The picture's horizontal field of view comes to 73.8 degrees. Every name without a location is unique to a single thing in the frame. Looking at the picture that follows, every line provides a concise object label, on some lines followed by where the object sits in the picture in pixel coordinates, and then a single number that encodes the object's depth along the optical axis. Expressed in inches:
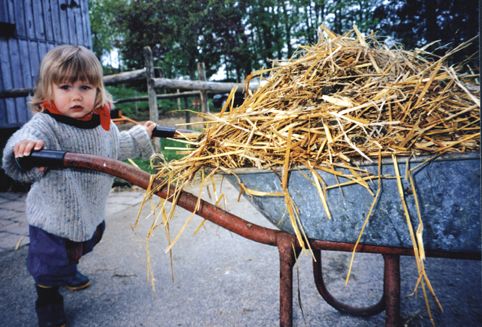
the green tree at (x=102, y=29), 962.7
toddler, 62.3
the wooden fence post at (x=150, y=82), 188.2
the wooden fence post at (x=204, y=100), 227.9
